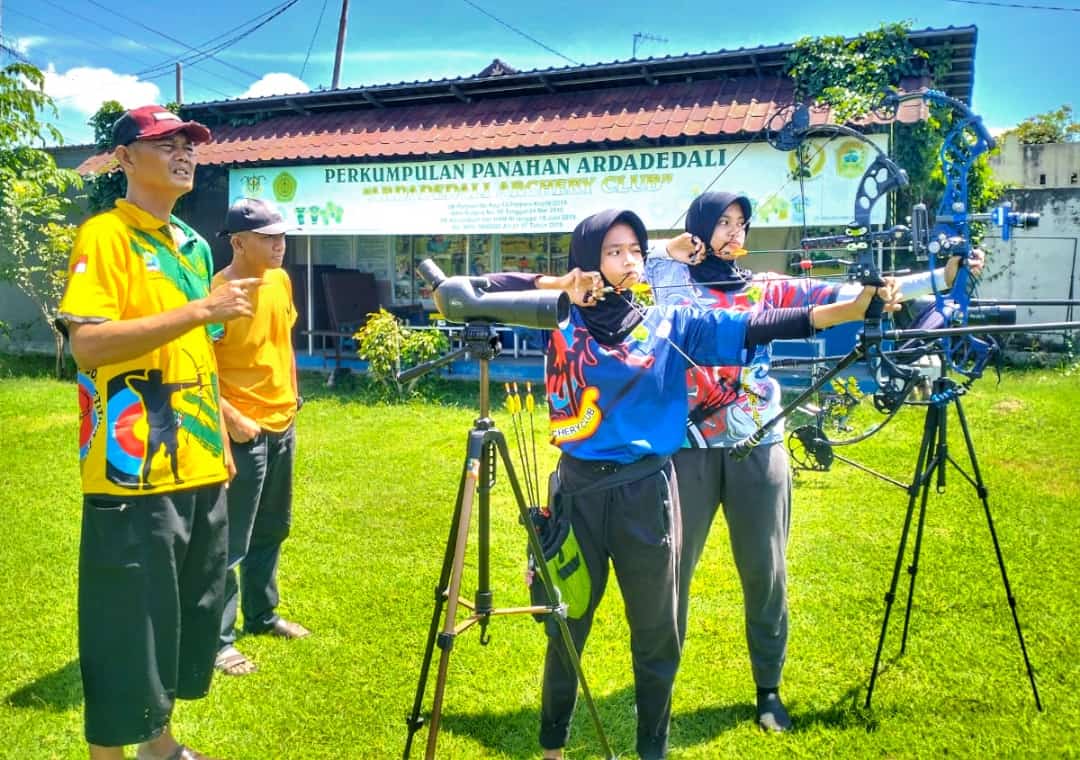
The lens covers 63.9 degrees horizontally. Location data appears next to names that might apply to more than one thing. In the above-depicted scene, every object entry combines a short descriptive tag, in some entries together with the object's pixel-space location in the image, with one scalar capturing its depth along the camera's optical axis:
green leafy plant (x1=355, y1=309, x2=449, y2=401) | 9.86
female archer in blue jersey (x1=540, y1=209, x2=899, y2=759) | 2.54
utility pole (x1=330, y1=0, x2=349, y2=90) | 23.20
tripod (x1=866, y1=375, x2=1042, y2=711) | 3.01
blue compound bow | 2.63
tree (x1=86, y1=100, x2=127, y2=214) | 12.98
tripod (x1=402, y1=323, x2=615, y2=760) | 2.26
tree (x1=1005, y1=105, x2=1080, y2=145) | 29.66
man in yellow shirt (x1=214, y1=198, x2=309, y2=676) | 3.61
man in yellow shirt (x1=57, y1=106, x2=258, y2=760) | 2.38
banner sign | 8.34
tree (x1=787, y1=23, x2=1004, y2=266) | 7.16
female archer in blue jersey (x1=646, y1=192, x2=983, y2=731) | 3.02
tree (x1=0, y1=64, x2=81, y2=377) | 10.82
